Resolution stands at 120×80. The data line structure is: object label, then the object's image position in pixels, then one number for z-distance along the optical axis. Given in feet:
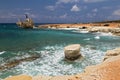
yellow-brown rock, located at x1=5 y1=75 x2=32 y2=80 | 15.85
